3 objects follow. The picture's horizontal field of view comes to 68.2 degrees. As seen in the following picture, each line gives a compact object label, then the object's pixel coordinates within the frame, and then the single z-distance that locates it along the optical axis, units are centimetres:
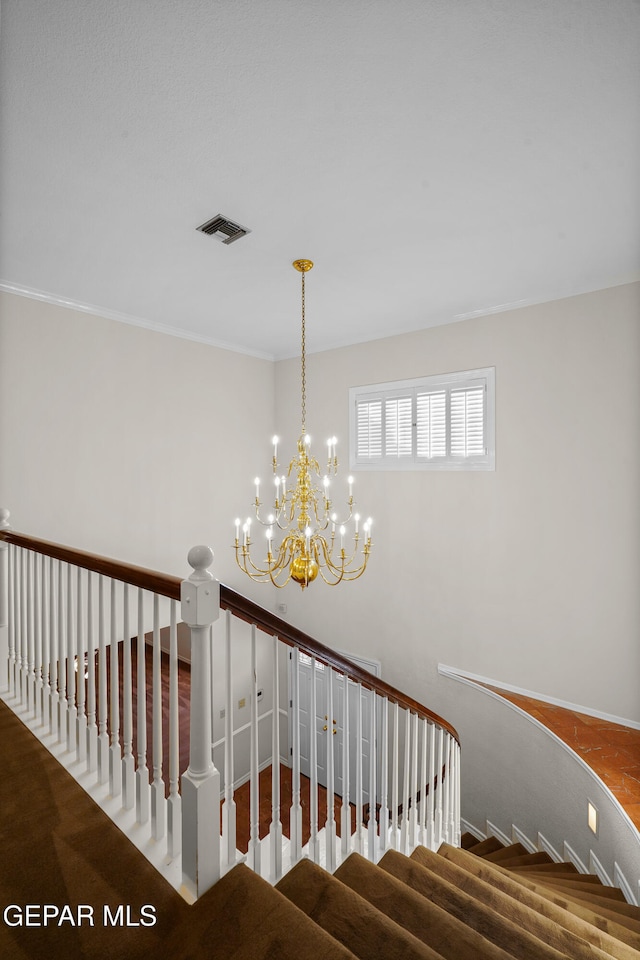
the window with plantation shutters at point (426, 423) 415
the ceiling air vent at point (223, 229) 267
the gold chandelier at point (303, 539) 278
